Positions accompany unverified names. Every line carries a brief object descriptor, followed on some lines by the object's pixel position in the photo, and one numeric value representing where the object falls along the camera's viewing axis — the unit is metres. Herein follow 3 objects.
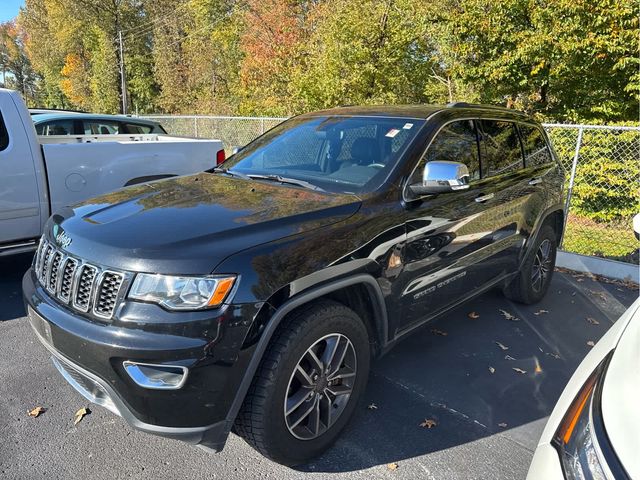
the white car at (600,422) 1.25
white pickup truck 4.60
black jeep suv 2.01
